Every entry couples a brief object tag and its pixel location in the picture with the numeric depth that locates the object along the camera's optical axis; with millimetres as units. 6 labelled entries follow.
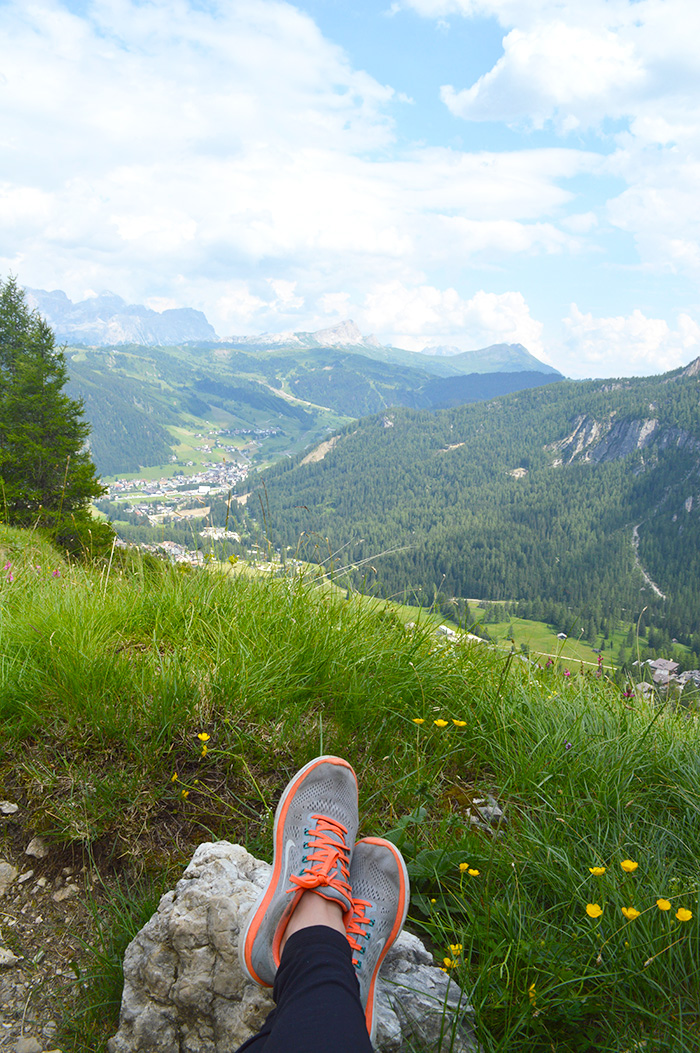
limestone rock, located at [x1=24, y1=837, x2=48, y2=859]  2156
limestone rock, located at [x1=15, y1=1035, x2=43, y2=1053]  1615
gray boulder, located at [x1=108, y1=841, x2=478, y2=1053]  1609
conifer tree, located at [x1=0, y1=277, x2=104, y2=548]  19969
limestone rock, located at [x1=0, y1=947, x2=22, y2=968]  1818
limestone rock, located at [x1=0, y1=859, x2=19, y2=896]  2061
